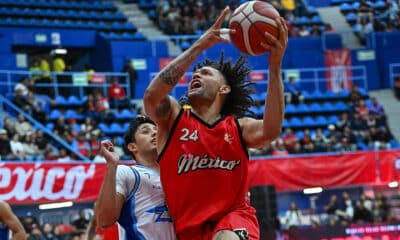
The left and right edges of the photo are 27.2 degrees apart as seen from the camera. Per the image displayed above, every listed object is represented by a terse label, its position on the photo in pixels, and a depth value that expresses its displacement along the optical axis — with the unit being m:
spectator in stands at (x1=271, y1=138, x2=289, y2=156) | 18.38
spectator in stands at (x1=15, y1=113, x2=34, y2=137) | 17.61
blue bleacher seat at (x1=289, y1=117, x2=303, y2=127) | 22.22
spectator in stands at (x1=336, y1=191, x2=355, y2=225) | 15.18
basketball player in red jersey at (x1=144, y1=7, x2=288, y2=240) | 5.35
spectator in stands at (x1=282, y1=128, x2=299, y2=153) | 19.03
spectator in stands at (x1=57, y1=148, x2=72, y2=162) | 15.97
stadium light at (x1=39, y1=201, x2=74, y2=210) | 13.52
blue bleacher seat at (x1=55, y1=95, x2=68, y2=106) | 20.73
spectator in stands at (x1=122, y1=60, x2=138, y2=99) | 23.06
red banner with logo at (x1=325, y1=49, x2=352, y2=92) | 25.51
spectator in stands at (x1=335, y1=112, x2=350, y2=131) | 21.17
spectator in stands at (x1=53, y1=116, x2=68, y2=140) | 18.83
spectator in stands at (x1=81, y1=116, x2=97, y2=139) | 18.86
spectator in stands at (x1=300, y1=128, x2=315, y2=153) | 19.02
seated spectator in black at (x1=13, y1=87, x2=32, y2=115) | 19.61
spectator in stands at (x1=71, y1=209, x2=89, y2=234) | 12.77
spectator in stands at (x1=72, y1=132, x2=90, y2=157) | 18.28
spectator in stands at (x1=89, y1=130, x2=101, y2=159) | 17.69
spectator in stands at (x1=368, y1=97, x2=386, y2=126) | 21.53
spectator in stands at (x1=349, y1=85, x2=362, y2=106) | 22.71
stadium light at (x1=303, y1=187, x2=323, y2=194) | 15.69
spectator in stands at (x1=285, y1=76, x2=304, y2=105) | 23.14
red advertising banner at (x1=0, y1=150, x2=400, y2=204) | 13.43
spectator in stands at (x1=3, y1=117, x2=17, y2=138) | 17.08
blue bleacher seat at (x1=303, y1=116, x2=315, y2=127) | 22.33
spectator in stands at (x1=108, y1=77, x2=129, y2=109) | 21.80
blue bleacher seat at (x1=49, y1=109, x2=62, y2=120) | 20.00
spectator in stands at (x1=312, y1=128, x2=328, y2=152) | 19.22
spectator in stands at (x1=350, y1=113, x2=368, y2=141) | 20.77
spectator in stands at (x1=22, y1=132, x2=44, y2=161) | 16.45
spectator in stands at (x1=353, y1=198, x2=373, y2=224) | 14.90
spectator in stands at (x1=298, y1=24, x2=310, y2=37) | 26.46
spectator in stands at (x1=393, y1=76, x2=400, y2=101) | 25.17
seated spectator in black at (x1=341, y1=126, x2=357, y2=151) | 20.36
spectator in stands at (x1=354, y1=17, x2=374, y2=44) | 26.81
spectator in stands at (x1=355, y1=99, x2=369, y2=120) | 21.58
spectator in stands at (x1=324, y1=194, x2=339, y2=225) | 15.18
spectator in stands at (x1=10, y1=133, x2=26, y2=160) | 16.02
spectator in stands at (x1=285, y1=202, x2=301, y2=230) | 15.00
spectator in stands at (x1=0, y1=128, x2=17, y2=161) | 15.96
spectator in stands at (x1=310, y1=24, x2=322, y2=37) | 26.64
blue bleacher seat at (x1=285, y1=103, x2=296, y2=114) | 22.86
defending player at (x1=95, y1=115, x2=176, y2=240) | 5.61
